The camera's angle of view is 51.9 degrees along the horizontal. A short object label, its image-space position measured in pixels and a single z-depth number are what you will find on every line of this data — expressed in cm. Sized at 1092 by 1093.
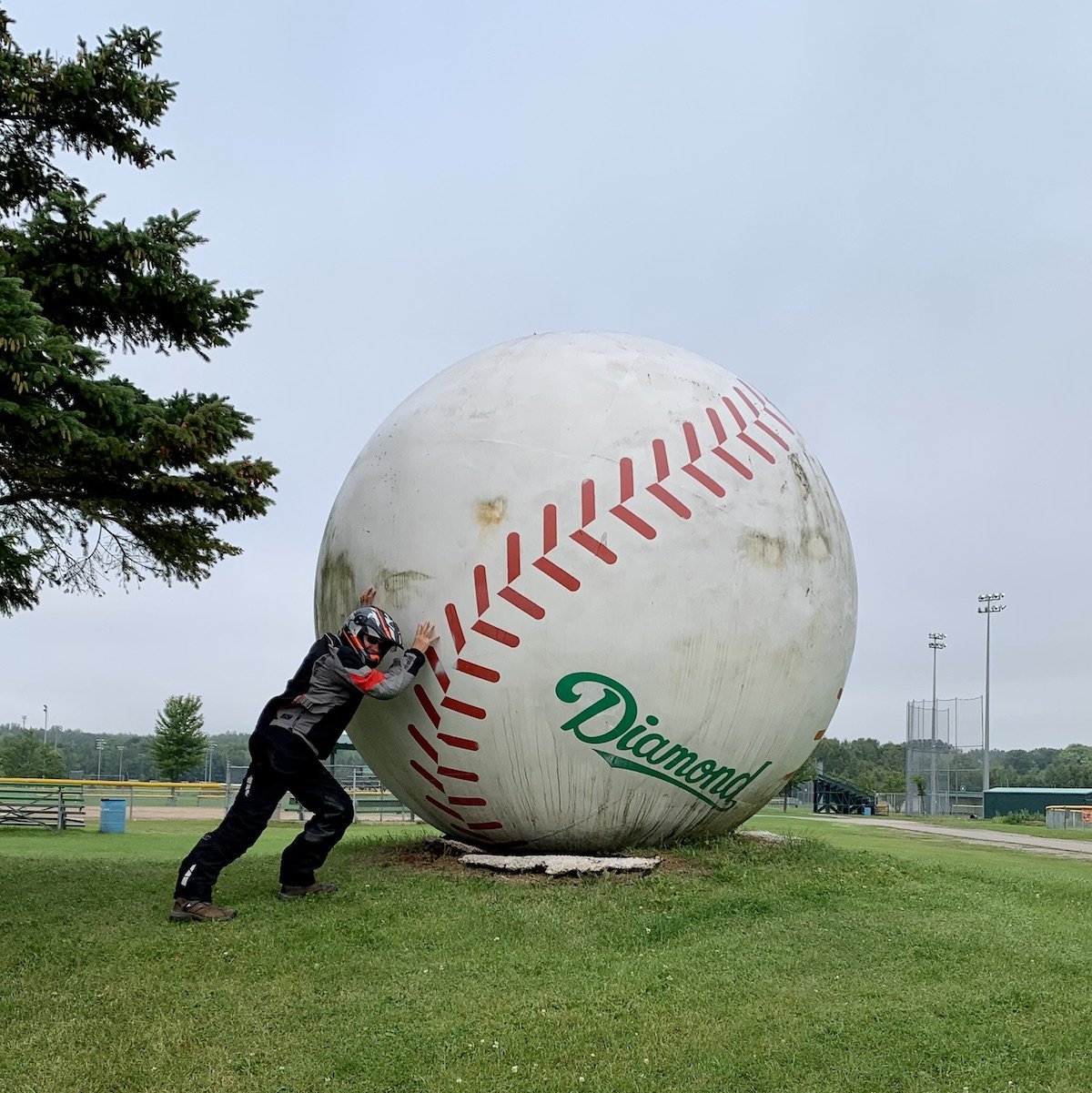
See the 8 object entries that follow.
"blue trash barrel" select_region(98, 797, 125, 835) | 1708
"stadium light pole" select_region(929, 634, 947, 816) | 3931
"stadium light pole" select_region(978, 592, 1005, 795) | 4118
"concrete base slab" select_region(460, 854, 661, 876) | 756
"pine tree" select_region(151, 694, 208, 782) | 4688
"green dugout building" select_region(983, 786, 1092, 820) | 3769
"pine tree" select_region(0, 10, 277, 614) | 729
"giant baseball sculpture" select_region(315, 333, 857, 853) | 722
